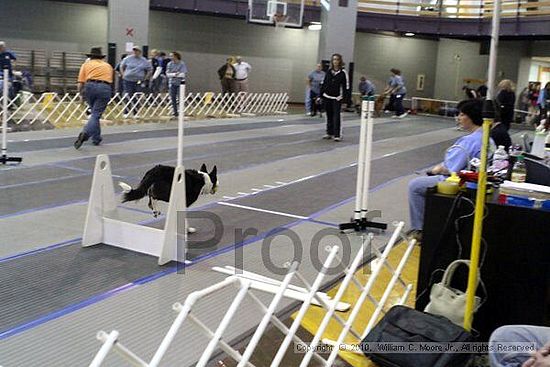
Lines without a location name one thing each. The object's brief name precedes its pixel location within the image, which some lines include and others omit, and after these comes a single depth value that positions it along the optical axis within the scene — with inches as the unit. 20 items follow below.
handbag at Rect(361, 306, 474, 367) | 109.5
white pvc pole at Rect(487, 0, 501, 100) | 110.8
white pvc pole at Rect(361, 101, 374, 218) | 203.9
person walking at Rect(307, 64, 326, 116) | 655.8
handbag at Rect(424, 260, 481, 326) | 124.0
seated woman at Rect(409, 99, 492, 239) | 181.0
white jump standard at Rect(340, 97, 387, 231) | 204.4
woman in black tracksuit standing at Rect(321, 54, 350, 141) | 428.1
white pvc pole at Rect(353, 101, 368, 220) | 204.5
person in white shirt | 687.1
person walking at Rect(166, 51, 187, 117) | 569.9
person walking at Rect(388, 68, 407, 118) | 725.9
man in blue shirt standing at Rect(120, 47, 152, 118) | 550.6
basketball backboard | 677.3
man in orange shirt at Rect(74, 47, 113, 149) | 360.2
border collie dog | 180.7
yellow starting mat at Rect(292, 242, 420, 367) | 124.3
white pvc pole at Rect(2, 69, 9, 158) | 274.6
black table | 124.5
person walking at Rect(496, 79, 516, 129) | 452.4
